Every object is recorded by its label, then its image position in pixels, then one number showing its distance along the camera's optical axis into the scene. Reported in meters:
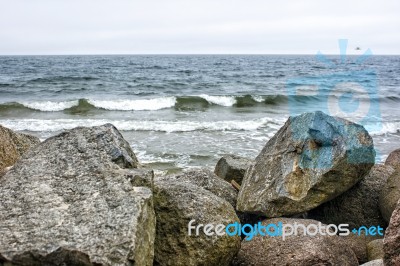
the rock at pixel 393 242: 2.56
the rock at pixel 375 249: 4.04
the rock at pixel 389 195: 4.52
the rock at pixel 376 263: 3.18
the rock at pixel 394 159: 7.16
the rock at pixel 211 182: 4.86
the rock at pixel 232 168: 6.02
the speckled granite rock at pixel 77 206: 2.56
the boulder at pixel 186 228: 3.47
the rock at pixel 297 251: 3.50
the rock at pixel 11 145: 4.35
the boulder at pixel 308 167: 4.41
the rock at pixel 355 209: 4.84
